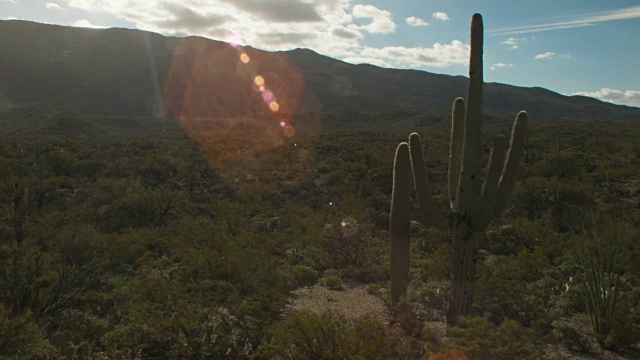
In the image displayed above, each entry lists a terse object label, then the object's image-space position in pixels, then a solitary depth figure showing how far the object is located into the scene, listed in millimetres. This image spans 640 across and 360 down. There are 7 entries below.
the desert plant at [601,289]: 6219
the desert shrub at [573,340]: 6043
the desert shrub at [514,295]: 6879
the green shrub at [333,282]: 9023
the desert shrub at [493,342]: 4555
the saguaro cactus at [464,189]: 6520
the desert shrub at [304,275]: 9234
